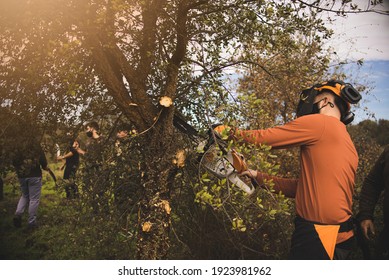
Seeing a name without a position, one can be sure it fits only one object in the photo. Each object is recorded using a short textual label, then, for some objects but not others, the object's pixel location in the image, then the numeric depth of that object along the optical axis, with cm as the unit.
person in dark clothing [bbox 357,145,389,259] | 333
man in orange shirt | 242
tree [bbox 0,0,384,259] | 284
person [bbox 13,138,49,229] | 606
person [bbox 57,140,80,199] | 396
